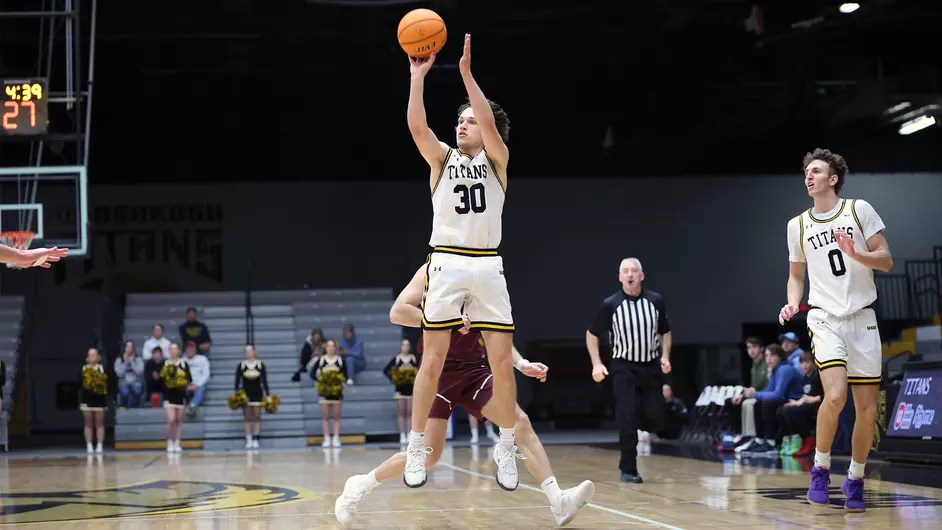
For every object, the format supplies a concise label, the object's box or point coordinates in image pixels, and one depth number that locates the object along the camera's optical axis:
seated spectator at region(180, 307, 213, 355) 20.12
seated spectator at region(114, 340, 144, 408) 18.91
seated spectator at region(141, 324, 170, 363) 19.20
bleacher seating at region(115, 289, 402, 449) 18.80
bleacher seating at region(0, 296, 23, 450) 19.47
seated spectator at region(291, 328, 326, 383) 19.11
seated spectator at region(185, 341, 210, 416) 19.20
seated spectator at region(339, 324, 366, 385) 19.84
